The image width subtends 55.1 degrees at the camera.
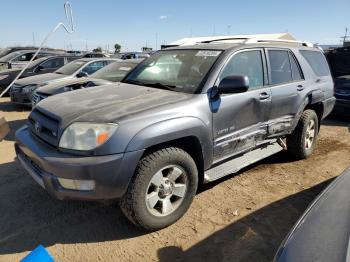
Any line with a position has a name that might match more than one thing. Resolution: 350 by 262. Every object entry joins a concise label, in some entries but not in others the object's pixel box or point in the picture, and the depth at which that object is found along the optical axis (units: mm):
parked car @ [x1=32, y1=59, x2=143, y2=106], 7137
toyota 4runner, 2814
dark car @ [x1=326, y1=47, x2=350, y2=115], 8234
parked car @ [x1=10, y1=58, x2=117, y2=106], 8742
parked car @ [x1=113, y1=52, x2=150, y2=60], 19578
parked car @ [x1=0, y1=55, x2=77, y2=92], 11234
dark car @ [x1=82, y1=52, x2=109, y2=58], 14810
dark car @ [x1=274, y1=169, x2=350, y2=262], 1653
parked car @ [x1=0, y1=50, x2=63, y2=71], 13508
